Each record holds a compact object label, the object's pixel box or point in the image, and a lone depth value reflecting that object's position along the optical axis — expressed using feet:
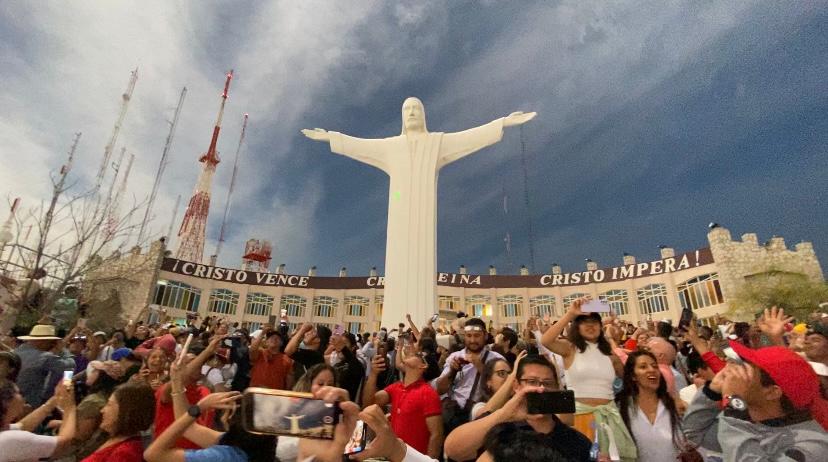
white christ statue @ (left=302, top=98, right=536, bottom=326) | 44.32
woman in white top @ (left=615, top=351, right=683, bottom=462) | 8.81
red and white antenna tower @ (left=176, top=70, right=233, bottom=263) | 143.33
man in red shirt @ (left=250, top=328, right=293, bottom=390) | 16.79
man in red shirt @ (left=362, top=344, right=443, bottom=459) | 10.71
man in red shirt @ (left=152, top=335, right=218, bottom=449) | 10.51
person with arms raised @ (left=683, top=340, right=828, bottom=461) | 5.78
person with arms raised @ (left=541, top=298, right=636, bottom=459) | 9.59
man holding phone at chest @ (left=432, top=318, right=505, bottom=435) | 12.76
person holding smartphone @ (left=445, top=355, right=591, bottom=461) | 6.10
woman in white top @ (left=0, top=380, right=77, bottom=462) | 7.37
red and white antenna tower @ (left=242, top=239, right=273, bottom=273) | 148.03
